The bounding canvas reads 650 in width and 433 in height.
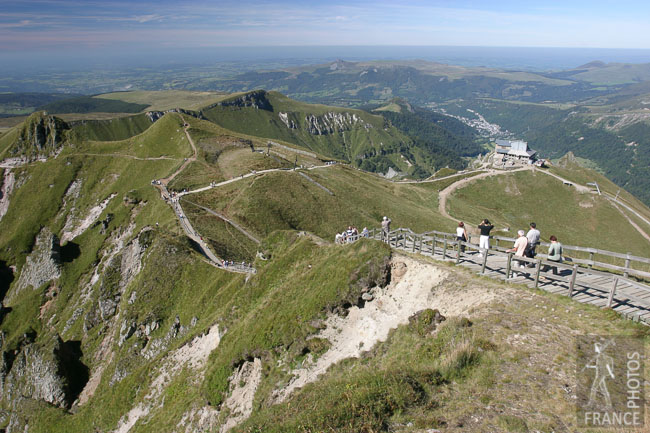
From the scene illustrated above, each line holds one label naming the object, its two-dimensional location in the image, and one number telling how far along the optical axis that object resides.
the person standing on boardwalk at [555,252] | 19.08
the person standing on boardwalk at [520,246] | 20.28
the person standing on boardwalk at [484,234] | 23.67
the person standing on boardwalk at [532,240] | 20.86
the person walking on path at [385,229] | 29.87
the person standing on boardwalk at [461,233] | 25.04
